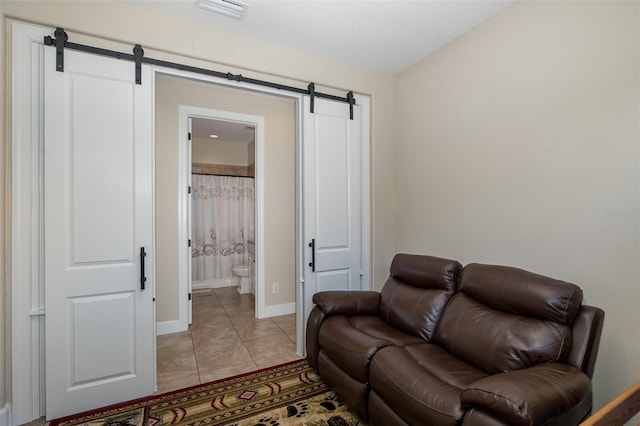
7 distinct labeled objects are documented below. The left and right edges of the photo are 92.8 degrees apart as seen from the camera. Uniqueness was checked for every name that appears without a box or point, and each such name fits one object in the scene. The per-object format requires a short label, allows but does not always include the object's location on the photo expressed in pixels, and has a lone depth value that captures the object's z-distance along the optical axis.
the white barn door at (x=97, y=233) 1.94
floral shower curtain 5.21
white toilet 4.93
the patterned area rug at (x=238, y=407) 1.90
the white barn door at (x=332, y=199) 2.81
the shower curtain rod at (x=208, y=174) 5.28
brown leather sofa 1.25
